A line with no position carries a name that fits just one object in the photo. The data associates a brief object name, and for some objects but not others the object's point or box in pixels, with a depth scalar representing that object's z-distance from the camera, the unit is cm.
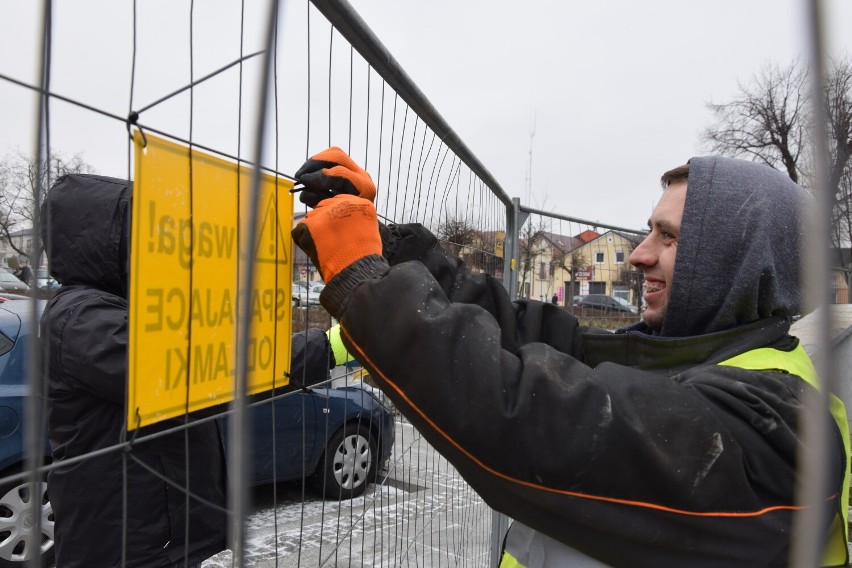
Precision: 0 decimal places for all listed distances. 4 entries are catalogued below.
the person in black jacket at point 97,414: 169
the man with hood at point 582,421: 98
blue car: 298
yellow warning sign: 94
